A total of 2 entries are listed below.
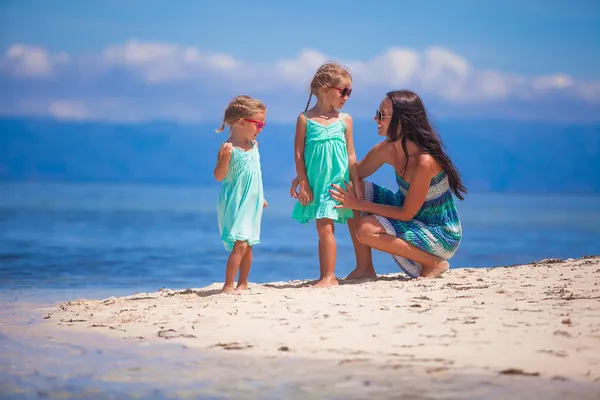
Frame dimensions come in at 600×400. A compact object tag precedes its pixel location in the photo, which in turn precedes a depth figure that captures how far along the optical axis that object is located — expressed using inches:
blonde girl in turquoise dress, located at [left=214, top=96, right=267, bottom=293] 419.2
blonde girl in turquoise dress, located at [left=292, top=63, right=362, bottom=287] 440.5
